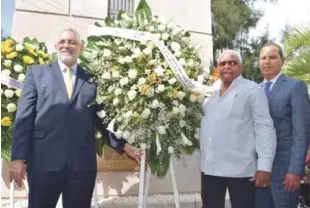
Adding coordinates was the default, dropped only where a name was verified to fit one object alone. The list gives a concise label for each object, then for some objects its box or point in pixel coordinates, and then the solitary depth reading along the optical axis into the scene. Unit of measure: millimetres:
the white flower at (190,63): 3573
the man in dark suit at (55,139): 2938
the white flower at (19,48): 3906
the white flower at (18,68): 3797
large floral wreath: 3379
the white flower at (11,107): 3766
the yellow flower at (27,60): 3877
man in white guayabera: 3117
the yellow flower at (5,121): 3809
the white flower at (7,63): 3785
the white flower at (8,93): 3766
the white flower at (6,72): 3732
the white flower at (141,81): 3363
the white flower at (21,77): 3805
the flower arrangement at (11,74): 3779
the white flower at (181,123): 3533
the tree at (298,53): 7000
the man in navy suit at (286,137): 3111
